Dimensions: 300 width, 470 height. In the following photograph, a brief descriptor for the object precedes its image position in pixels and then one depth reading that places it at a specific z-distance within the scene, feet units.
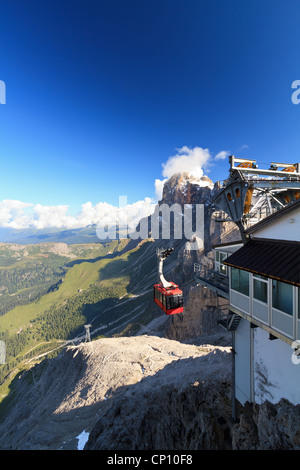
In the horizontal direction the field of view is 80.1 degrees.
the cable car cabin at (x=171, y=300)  64.54
